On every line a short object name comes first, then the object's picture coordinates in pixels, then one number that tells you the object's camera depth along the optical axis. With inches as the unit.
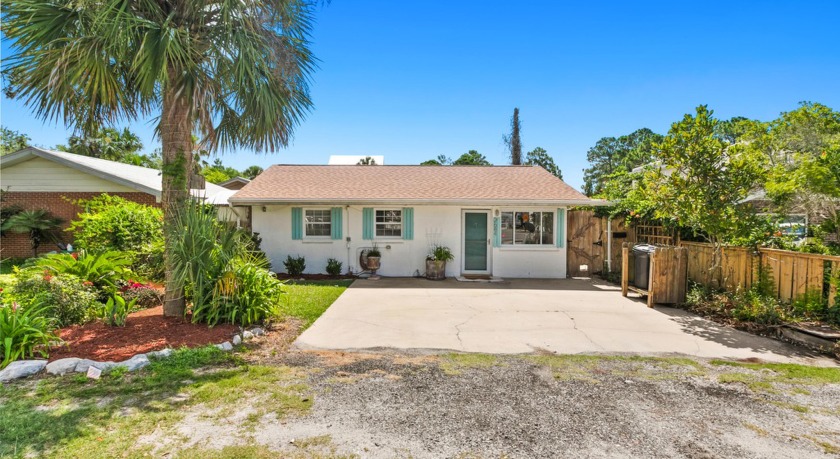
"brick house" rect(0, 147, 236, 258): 500.7
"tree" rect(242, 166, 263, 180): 1560.0
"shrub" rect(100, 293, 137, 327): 217.9
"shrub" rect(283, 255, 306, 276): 452.4
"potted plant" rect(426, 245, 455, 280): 440.5
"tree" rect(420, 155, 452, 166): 2081.2
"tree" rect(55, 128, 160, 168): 1089.7
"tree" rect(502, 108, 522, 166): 1277.1
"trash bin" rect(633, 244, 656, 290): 332.8
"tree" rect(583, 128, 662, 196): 2018.9
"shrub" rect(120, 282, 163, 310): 270.8
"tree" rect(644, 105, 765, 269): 271.6
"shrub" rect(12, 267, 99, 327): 210.7
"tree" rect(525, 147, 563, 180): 1594.5
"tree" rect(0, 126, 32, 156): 1152.2
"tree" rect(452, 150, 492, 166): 1862.7
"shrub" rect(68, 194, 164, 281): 333.7
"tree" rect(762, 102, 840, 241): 232.8
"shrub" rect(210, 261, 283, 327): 227.3
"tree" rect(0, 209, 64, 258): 471.5
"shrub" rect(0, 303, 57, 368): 168.2
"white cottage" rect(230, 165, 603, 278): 455.2
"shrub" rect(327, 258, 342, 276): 453.4
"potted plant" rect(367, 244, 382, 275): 445.4
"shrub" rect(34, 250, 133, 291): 250.1
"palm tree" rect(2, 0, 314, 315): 195.2
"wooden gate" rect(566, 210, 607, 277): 466.3
